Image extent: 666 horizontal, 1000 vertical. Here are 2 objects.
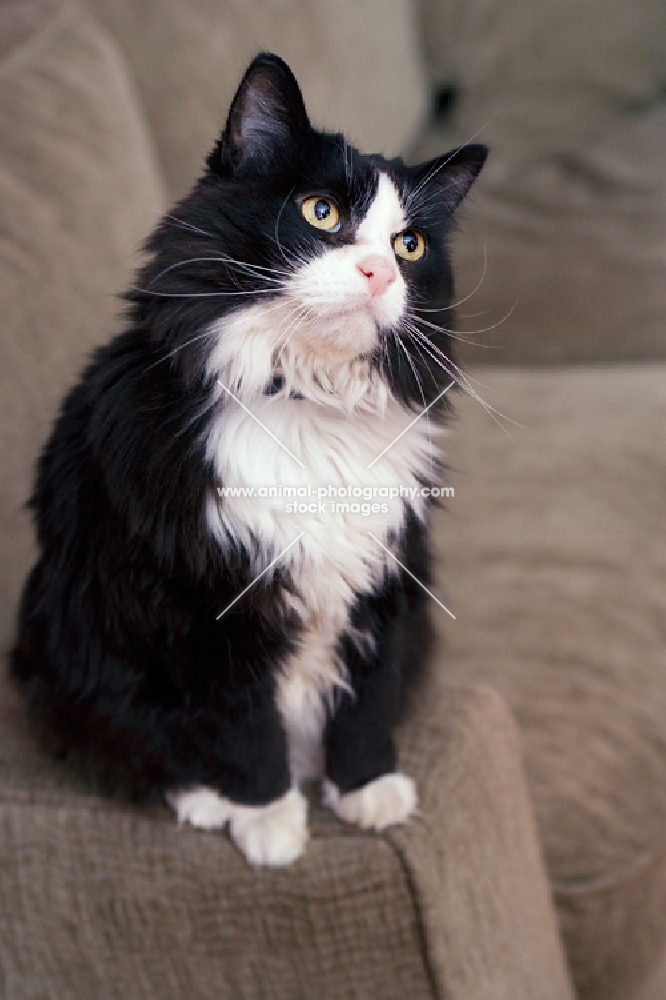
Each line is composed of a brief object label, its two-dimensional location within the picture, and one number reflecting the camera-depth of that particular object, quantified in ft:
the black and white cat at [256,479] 2.23
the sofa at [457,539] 2.63
